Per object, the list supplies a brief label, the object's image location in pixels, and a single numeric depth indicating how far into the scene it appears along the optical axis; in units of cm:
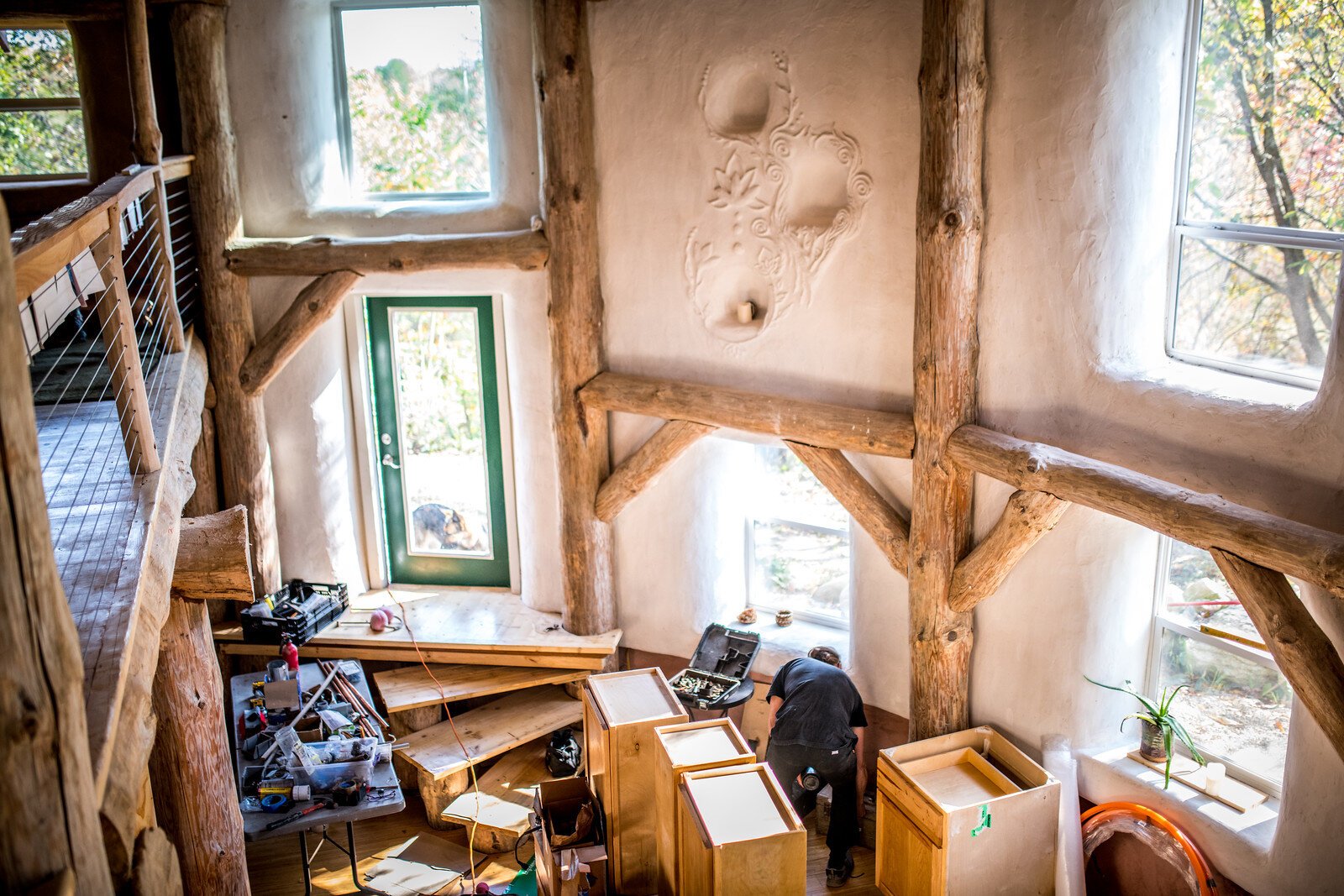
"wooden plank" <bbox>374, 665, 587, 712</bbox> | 649
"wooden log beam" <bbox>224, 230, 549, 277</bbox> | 628
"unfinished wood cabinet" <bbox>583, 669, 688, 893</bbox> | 476
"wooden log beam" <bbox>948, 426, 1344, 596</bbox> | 343
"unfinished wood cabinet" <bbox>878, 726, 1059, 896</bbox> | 471
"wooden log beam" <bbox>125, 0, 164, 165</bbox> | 547
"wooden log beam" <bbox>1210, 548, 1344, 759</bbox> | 359
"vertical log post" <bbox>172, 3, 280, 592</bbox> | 629
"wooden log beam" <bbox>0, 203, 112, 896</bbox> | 177
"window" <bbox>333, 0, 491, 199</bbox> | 654
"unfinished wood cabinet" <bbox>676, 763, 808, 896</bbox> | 394
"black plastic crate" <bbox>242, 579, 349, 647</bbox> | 655
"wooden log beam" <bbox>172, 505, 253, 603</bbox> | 399
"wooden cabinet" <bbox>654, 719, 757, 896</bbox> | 441
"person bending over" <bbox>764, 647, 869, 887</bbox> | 543
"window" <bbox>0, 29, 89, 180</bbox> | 651
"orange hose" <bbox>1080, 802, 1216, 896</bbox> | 439
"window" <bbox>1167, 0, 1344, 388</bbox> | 383
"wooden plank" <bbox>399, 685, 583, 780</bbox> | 628
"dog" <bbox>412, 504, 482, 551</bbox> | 731
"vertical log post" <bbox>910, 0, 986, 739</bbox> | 464
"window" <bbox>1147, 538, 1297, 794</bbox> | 445
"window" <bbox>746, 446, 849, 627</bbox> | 639
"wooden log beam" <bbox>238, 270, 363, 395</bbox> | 655
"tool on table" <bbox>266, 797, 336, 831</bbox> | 484
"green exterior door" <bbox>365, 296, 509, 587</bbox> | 700
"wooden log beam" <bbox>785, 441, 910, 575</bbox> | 543
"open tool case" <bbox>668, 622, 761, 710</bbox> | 571
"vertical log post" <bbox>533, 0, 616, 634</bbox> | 591
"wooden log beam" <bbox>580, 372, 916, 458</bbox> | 529
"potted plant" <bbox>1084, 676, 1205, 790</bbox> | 470
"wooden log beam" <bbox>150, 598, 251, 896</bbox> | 436
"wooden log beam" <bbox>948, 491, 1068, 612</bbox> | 464
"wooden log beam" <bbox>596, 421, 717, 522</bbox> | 608
